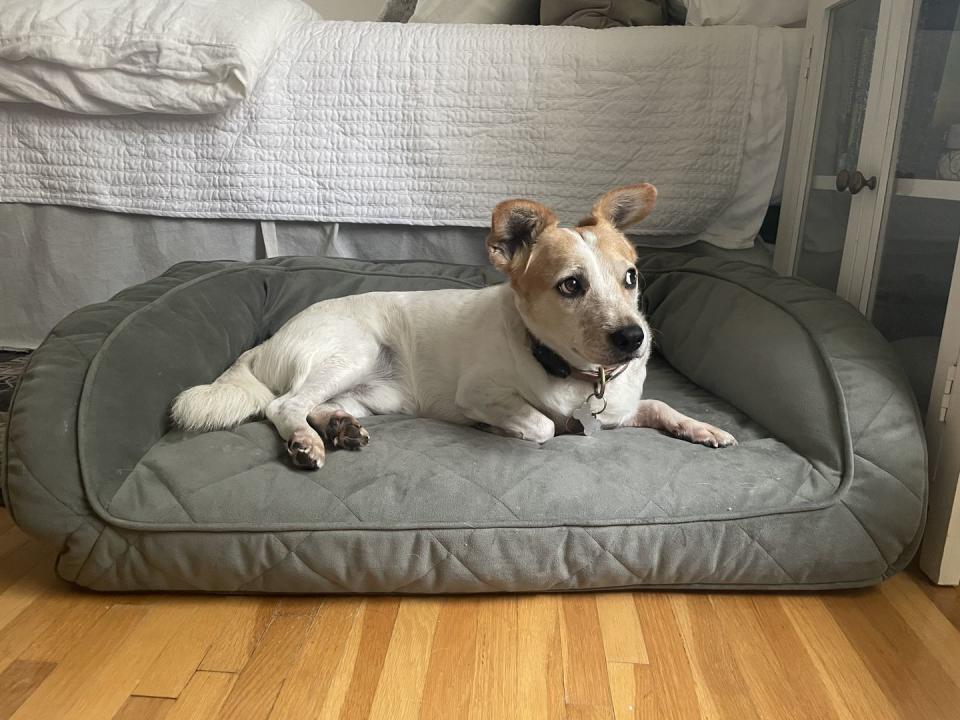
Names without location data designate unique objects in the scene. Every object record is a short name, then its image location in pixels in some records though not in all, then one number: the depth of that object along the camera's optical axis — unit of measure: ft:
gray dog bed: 4.30
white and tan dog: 4.76
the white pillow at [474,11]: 9.39
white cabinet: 4.79
